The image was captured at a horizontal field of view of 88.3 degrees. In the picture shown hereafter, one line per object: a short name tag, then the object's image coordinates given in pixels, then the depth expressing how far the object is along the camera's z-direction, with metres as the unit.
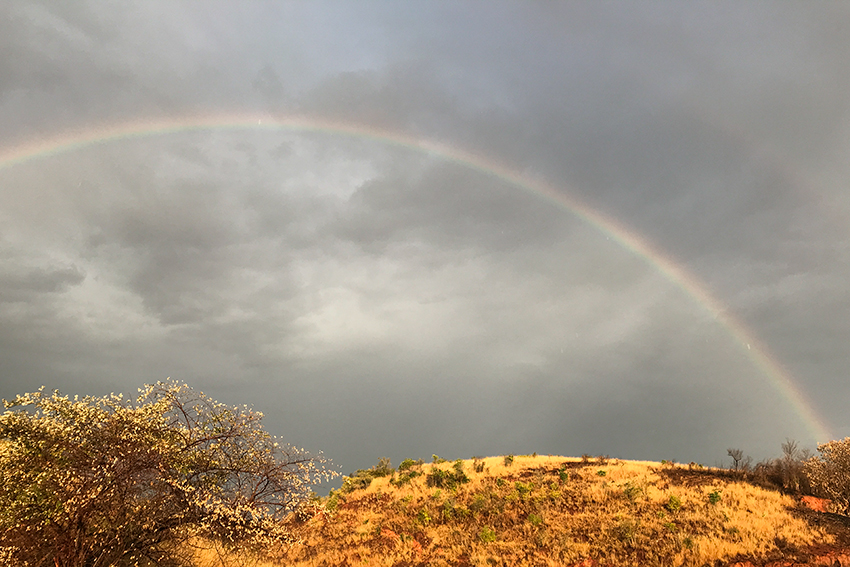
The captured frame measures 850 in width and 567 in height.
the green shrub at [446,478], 37.06
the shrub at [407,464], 47.31
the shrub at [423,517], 29.72
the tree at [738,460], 34.84
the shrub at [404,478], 39.84
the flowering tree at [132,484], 14.20
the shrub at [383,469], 46.76
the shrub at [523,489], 31.44
